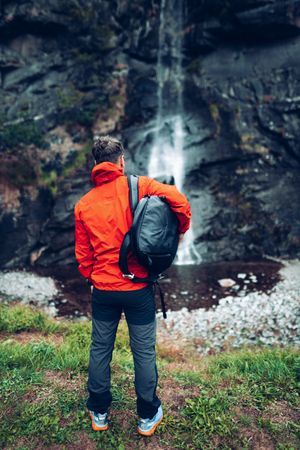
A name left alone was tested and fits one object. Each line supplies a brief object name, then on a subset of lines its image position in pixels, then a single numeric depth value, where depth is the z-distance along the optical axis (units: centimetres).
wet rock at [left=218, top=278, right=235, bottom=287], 1508
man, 402
